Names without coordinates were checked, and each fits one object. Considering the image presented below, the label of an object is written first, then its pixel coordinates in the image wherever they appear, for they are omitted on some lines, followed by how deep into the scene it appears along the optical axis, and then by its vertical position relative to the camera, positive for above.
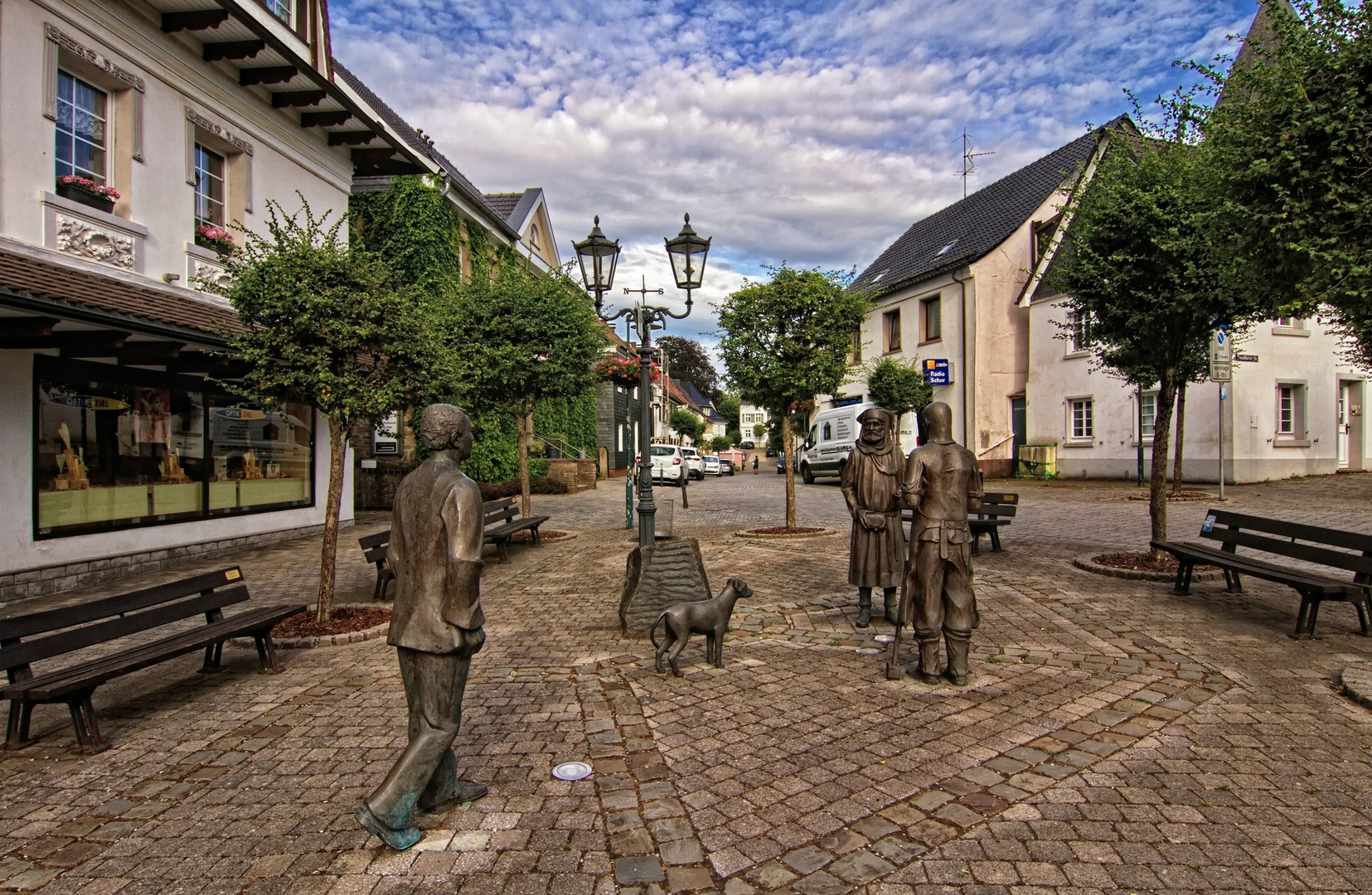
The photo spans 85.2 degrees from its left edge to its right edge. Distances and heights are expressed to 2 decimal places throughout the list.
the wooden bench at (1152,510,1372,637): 5.84 -1.03
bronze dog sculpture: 5.22 -1.22
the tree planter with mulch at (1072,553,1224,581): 8.30 -1.38
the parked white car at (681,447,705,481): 34.34 -0.67
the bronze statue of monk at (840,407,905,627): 6.39 -0.49
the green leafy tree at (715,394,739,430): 94.65 +5.22
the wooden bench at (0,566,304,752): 3.96 -1.22
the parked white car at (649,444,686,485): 27.19 -0.50
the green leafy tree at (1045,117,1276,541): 8.00 +2.06
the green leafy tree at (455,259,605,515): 12.26 +1.86
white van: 23.36 +0.26
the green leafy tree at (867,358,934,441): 26.16 +2.16
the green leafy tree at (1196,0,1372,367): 4.73 +1.93
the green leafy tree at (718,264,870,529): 12.28 +1.96
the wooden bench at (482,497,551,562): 11.01 -1.12
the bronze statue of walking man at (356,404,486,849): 3.00 -0.65
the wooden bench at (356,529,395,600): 7.92 -1.13
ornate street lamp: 9.08 +2.24
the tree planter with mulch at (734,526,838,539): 12.47 -1.41
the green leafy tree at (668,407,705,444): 68.12 +2.48
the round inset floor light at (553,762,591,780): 3.68 -1.61
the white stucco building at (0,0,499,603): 8.07 +2.19
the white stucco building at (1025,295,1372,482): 18.50 +0.88
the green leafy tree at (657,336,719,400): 77.56 +9.39
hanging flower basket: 14.02 +1.52
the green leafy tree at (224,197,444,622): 6.25 +0.99
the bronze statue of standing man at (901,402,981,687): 4.86 -0.66
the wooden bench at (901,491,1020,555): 9.87 -0.91
